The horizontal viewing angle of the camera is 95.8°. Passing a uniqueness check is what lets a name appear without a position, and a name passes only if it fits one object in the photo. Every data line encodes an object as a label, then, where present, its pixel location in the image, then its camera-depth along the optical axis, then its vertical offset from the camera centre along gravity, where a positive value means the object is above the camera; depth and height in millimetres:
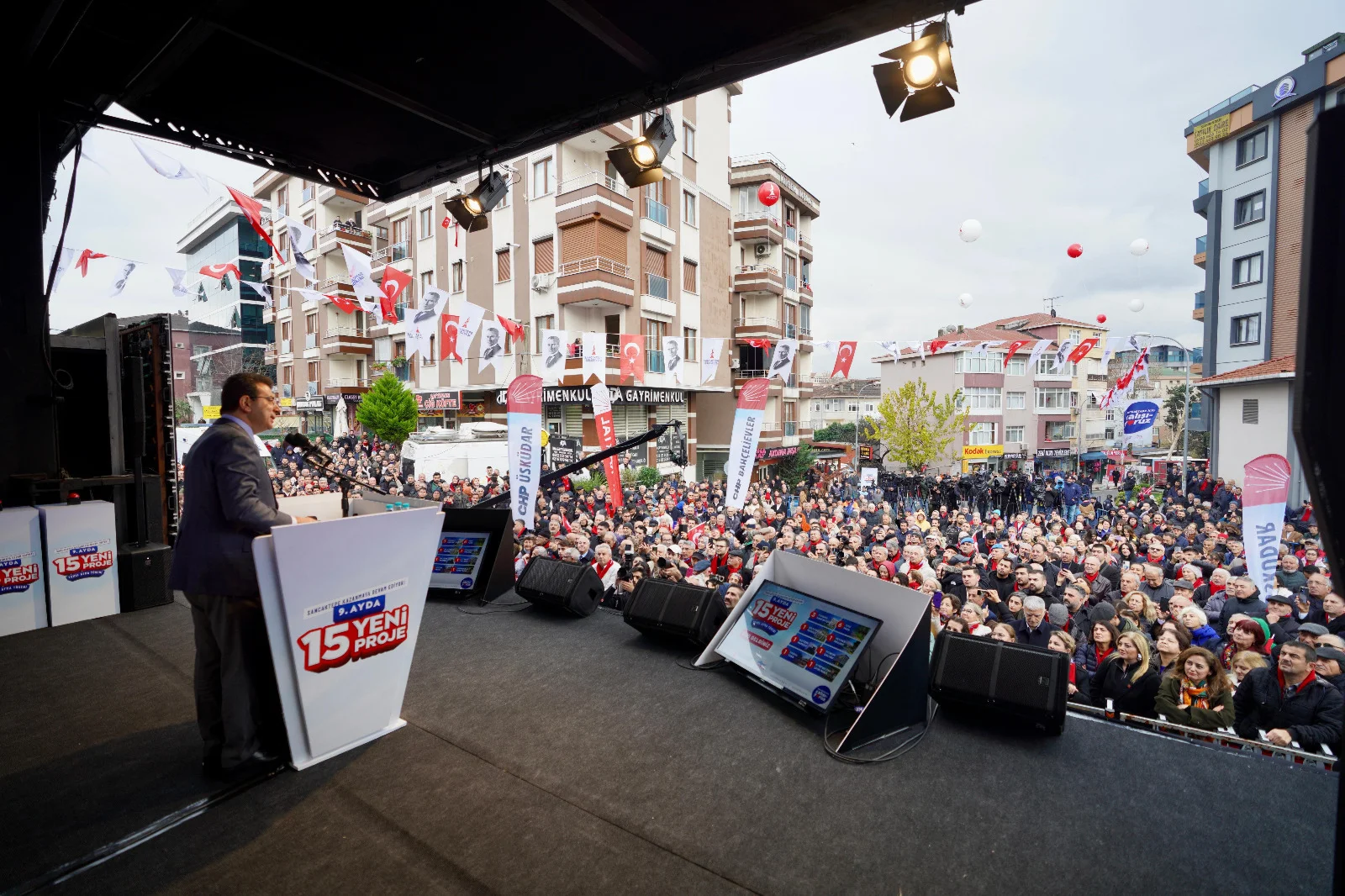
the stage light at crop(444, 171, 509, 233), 5559 +2009
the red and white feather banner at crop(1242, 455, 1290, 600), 6801 -1149
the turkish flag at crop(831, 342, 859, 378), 19562 +1741
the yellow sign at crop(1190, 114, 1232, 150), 20734 +9759
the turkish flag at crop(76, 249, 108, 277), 13173 +3409
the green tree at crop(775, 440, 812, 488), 28859 -2629
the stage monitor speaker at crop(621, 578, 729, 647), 3670 -1228
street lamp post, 16050 -783
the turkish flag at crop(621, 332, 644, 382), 15258 +1532
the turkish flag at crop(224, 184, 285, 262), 9133 +3190
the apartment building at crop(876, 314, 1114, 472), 38062 +1239
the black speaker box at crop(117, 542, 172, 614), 4777 -1280
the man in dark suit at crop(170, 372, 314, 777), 2371 -643
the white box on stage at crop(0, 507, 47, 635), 4254 -1120
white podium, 2350 -849
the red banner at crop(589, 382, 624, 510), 10805 -346
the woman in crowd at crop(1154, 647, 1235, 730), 3328 -1626
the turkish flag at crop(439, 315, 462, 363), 15391 +2052
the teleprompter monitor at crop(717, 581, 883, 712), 2924 -1204
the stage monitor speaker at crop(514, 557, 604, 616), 4359 -1262
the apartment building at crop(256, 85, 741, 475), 20391 +5500
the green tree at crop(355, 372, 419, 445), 26234 +139
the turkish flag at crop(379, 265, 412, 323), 12148 +2647
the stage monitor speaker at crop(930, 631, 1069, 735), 2631 -1206
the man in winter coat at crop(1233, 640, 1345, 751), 3096 -1583
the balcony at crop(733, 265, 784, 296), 27344 +6055
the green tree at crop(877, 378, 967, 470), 32688 -693
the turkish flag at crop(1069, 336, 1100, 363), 20250 +2116
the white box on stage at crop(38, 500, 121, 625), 4469 -1096
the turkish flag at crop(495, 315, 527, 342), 18859 +2707
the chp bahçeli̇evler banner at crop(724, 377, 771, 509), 10578 -431
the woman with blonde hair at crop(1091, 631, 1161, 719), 3631 -1639
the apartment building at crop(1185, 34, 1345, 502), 17603 +5513
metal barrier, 2430 -1427
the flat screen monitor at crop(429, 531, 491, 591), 4910 -1206
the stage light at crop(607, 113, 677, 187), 4777 +2123
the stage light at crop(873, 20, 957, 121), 3467 +2015
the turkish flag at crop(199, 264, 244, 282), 13891 +3322
